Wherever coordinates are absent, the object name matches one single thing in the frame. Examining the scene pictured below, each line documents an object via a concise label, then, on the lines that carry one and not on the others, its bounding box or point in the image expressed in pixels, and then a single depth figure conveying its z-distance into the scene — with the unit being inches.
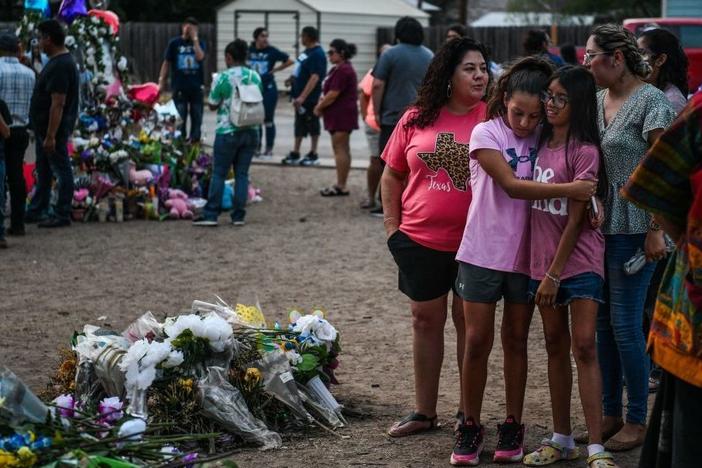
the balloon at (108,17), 513.7
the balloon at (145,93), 522.9
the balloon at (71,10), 506.6
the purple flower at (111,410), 187.3
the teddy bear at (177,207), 494.9
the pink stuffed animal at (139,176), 483.8
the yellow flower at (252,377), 214.2
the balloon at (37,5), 502.9
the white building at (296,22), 1457.9
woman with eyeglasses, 201.6
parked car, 751.0
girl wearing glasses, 189.5
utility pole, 1529.3
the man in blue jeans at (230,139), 448.1
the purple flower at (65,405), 184.6
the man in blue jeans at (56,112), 439.8
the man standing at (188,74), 674.5
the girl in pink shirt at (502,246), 194.4
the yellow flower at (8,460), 154.3
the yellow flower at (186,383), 207.6
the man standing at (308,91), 628.7
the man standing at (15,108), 434.0
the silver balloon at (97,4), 538.3
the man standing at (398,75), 449.1
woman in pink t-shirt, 210.8
